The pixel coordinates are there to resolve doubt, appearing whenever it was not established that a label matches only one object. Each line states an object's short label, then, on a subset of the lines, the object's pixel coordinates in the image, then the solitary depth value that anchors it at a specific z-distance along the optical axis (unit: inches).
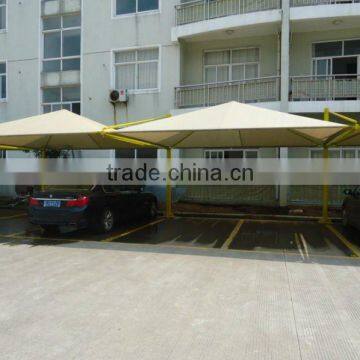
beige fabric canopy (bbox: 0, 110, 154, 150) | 384.8
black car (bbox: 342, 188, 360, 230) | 379.2
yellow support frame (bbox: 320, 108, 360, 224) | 377.3
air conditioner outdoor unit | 648.4
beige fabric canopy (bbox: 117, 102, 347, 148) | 312.0
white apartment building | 565.0
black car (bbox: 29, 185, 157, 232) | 345.7
